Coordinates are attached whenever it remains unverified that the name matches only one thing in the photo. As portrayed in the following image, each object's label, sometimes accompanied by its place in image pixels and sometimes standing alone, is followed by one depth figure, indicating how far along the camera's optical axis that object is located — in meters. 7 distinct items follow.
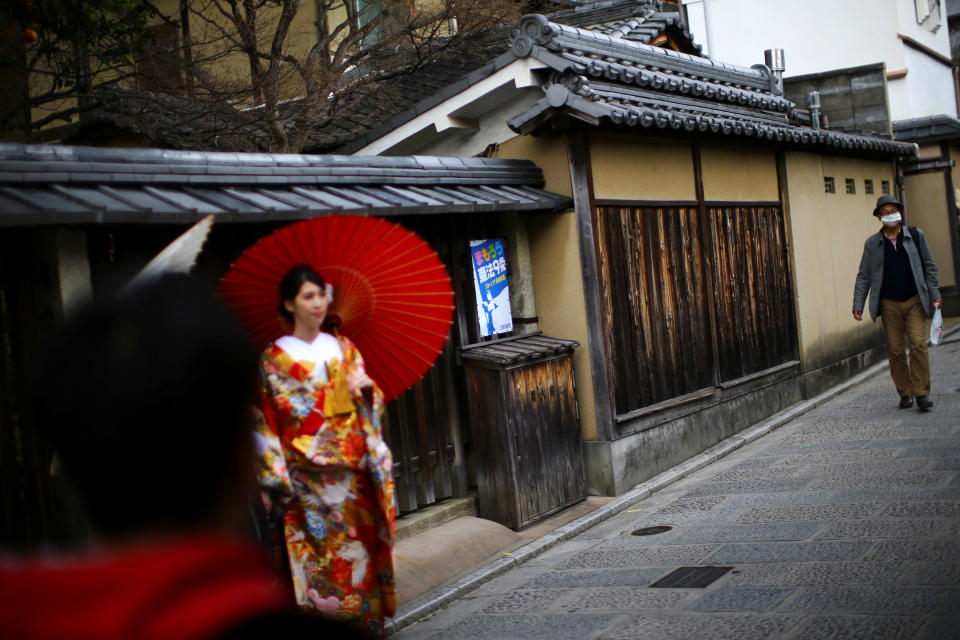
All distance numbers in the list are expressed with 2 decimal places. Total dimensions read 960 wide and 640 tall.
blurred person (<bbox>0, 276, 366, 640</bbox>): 1.18
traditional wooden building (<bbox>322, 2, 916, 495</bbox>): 9.08
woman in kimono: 5.20
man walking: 11.12
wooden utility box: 7.82
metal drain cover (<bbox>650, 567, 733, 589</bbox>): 6.06
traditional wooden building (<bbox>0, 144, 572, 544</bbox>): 5.19
